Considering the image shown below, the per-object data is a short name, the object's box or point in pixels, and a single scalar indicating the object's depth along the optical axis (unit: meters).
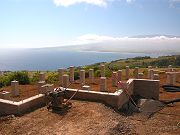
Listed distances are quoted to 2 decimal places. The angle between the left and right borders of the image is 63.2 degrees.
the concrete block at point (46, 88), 8.42
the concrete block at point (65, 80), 10.98
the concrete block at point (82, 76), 12.00
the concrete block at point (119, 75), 12.09
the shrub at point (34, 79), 14.18
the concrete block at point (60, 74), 12.15
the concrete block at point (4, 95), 8.71
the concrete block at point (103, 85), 10.38
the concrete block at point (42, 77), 11.76
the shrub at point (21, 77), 13.36
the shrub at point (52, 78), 13.79
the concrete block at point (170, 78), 12.08
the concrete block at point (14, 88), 10.15
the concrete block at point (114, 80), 11.78
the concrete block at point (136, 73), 13.14
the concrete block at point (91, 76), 12.81
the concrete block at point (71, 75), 12.70
